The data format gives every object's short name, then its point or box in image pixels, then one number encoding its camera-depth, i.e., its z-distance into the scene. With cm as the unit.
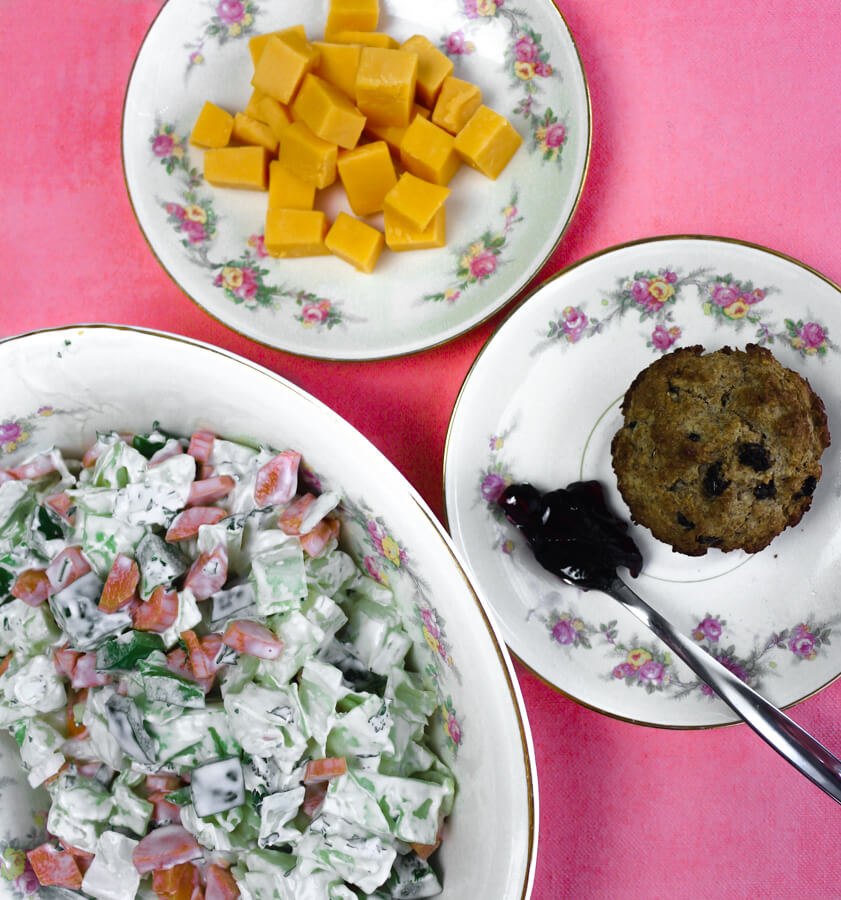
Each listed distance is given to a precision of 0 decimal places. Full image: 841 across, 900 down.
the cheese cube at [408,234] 48
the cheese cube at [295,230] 48
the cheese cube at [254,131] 49
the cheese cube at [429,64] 48
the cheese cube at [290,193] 49
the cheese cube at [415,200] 47
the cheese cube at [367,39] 48
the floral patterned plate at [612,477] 47
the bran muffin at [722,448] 44
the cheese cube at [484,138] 47
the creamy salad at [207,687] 44
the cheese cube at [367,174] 48
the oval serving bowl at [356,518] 41
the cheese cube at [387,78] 47
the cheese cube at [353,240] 48
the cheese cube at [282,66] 47
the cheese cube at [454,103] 48
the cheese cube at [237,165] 49
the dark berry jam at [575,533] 47
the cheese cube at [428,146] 48
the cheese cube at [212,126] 49
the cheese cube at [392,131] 49
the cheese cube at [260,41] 48
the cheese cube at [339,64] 48
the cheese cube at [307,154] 48
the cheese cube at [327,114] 48
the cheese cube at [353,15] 48
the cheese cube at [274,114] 49
